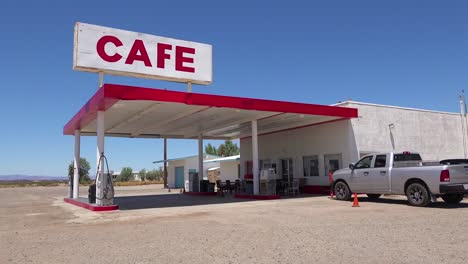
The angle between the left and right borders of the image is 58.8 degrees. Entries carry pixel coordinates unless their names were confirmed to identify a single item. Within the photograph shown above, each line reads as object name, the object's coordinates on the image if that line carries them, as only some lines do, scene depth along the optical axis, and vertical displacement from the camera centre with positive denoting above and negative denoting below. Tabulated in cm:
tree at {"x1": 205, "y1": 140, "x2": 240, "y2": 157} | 9100 +636
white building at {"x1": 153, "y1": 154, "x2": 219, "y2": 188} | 4469 +111
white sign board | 1841 +588
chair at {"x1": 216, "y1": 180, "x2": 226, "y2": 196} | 2614 -61
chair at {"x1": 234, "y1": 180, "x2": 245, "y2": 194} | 2568 -50
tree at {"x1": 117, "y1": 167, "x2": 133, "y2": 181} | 10409 +144
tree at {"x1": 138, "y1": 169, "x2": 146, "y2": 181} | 10831 +142
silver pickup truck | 1395 -11
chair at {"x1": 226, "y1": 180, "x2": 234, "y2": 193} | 2698 -51
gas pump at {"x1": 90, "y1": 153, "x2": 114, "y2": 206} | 1606 -27
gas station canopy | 1579 +316
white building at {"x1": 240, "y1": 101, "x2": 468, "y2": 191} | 2197 +210
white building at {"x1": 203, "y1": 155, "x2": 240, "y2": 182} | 4200 +103
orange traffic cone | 1520 -96
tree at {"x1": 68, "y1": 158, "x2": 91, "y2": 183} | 7877 +159
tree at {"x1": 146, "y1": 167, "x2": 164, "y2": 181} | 10131 +119
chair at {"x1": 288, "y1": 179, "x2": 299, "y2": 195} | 2327 -60
